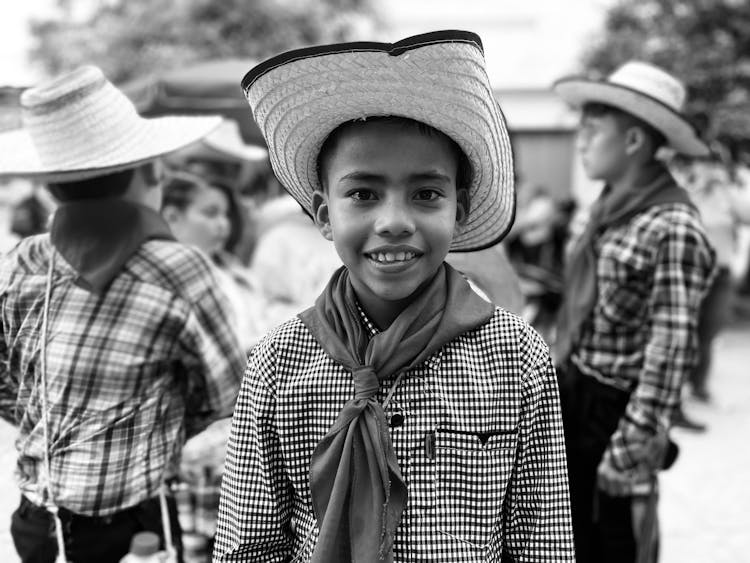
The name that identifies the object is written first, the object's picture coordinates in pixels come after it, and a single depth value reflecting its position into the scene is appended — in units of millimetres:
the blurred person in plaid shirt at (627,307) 2475
